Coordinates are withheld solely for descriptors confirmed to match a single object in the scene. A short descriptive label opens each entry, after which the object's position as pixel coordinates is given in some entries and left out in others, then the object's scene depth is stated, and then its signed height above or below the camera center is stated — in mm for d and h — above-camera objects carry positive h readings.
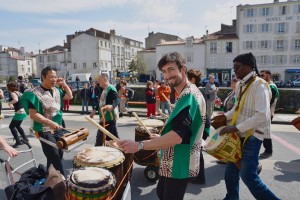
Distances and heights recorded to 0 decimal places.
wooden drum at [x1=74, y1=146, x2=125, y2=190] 2793 -934
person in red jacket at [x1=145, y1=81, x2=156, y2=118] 10898 -894
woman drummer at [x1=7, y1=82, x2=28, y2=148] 6582 -1029
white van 36719 +225
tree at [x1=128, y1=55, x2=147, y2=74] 49856 +2574
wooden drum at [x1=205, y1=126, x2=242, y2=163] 2877 -839
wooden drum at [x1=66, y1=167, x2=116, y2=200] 2309 -1004
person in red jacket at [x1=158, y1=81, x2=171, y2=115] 10808 -596
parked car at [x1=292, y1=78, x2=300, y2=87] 33153 -1059
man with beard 1955 -487
